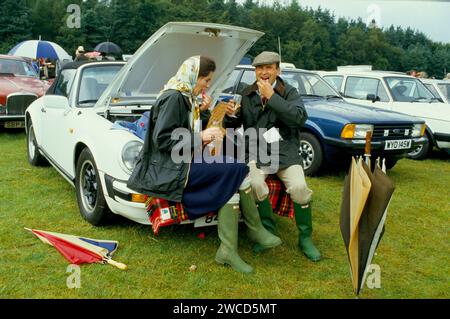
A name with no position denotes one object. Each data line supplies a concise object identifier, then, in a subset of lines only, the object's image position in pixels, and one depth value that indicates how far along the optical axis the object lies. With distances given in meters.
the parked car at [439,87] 10.01
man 3.80
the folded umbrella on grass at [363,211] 2.65
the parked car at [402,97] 8.84
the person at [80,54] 10.27
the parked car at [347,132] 6.25
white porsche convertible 3.73
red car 8.95
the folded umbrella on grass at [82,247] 3.53
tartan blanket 3.45
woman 3.29
